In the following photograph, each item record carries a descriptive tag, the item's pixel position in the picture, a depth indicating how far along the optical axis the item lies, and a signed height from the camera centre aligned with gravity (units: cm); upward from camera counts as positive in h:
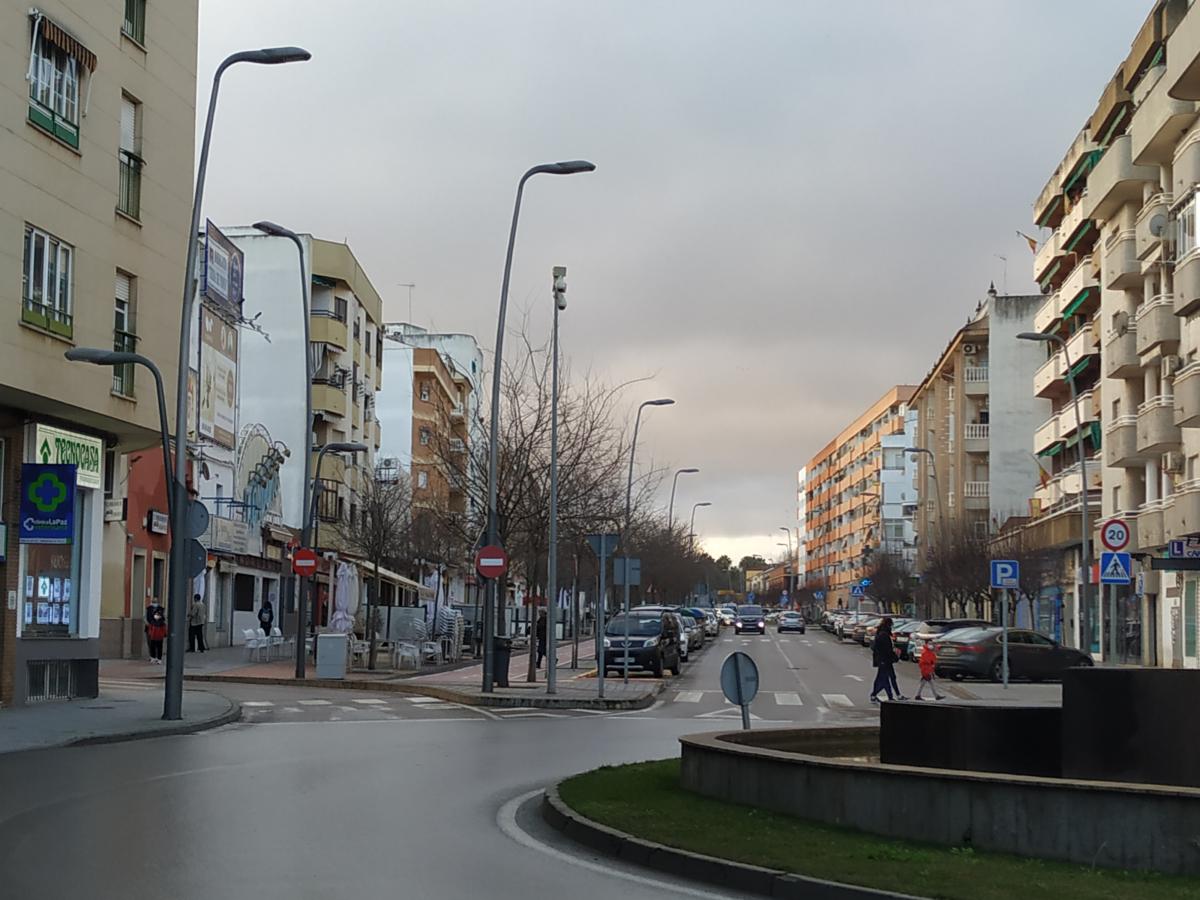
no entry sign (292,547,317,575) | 3609 +47
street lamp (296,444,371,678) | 3650 -45
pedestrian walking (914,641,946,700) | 3244 -148
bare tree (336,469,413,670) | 4876 +237
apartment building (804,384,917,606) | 15625 +1041
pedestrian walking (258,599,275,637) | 5806 -132
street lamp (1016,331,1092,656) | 4227 +136
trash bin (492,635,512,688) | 3353 -161
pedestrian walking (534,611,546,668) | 4577 -146
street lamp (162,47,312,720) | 2378 +113
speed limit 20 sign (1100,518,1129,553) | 3011 +106
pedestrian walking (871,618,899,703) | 3209 -134
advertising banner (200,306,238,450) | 5184 +682
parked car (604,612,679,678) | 4172 -154
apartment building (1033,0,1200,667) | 4488 +926
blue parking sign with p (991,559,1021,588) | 3484 +39
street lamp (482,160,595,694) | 3094 +373
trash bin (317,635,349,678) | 3694 -167
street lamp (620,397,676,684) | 5574 +409
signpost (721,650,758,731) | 1688 -96
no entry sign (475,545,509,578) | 3112 +46
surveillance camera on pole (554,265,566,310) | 3266 +607
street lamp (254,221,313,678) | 3591 +361
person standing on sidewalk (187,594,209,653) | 4667 -125
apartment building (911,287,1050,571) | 8962 +1004
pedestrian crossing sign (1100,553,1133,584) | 3003 +46
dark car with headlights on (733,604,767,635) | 9181 -189
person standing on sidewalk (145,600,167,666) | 4316 -130
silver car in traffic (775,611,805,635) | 9494 -205
